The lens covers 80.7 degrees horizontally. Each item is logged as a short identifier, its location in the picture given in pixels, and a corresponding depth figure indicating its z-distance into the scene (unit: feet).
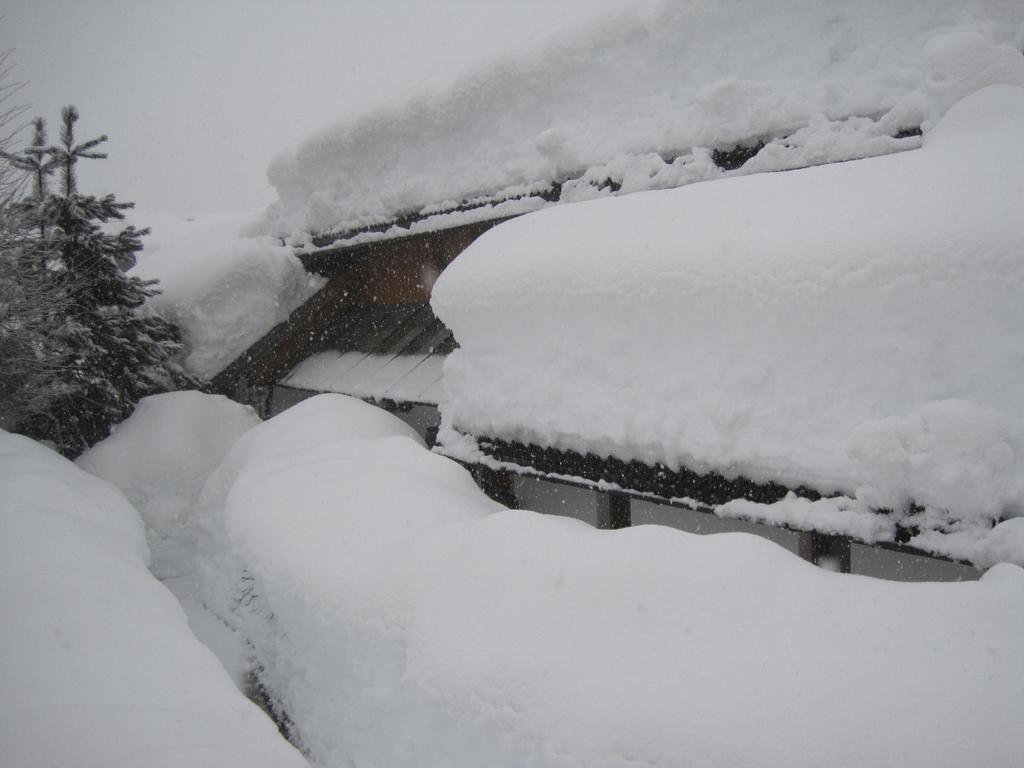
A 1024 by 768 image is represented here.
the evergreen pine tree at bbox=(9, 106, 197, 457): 22.17
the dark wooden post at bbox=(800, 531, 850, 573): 9.37
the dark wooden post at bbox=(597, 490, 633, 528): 12.60
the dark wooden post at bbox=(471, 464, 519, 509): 14.66
